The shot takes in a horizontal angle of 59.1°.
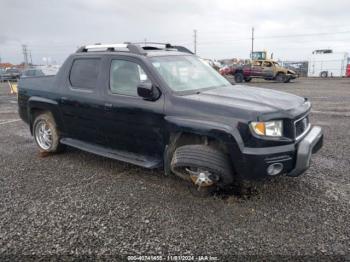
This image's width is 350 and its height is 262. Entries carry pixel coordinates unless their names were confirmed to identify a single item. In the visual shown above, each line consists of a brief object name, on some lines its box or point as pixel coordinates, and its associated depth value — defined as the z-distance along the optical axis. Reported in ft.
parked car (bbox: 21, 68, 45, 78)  65.85
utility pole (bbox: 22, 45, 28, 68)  230.93
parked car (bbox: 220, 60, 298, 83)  84.33
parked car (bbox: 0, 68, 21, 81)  110.93
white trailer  122.31
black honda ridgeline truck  10.87
